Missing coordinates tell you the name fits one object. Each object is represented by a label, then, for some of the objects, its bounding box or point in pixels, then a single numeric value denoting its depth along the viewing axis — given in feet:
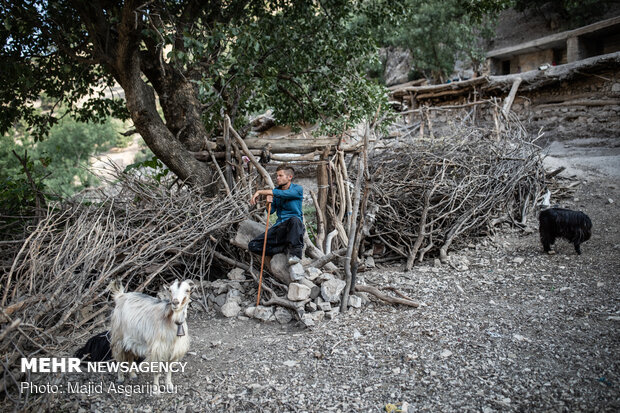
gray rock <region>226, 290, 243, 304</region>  15.16
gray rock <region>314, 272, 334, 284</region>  14.87
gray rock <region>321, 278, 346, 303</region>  14.26
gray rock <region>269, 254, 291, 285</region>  15.20
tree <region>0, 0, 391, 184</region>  17.42
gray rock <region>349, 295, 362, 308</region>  14.15
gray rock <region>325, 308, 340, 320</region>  13.57
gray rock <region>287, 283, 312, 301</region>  14.03
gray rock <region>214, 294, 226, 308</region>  15.46
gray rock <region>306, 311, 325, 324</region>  13.45
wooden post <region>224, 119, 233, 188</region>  19.35
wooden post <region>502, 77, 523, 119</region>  32.90
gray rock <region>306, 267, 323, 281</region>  14.92
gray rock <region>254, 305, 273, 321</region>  14.20
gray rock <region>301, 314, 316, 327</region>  13.07
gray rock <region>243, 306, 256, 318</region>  14.47
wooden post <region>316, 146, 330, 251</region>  19.57
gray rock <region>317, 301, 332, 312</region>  13.90
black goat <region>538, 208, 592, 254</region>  17.17
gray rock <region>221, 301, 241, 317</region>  14.68
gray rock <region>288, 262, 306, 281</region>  14.64
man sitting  14.96
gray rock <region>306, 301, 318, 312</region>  13.99
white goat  9.54
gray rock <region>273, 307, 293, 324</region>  14.02
